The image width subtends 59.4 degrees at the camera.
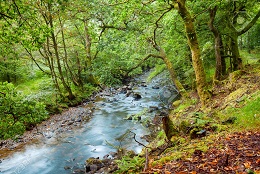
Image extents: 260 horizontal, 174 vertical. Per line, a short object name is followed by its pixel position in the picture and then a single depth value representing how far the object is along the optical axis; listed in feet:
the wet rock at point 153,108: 53.16
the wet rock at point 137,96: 69.01
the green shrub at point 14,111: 20.26
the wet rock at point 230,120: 21.63
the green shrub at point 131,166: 17.49
